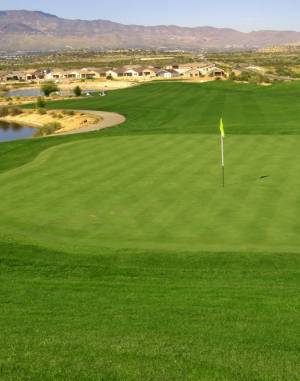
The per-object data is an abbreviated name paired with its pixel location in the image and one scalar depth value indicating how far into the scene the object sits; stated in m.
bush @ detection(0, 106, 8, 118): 78.38
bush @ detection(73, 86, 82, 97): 96.69
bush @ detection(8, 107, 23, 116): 77.10
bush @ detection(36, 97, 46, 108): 78.11
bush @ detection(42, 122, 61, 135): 56.41
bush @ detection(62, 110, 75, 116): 66.03
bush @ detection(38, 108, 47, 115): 71.37
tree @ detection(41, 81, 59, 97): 101.00
